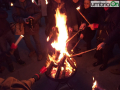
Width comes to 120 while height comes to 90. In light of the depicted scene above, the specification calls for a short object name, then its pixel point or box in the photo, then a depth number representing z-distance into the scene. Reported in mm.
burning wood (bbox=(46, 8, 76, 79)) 2972
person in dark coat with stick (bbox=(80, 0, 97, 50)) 4320
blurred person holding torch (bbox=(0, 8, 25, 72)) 3872
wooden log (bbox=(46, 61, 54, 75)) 3129
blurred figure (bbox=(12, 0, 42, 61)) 4188
